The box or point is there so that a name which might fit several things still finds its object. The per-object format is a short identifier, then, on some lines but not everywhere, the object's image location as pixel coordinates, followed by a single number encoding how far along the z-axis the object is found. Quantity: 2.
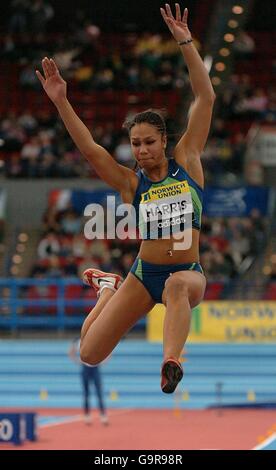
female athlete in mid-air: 6.16
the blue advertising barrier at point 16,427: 12.96
